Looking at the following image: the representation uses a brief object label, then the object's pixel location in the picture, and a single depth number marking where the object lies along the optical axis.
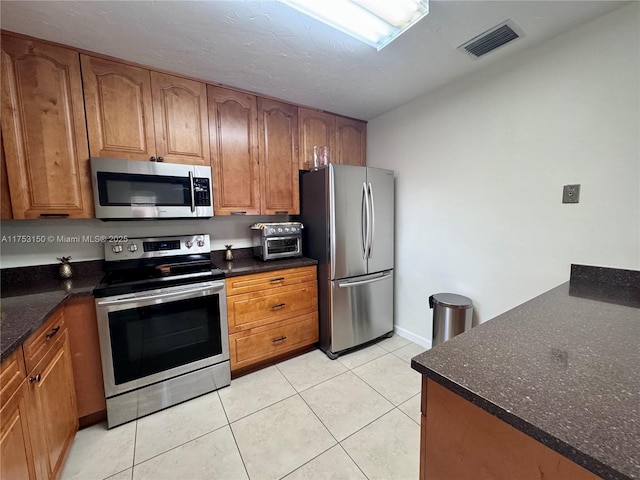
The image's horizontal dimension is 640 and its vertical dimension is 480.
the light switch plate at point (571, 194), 1.61
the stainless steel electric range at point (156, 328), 1.64
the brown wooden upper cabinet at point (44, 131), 1.55
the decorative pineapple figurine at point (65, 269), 1.84
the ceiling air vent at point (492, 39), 1.54
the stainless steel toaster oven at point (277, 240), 2.35
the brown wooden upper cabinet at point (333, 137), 2.61
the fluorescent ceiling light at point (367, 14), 1.35
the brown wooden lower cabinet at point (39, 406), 0.94
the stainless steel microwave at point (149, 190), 1.75
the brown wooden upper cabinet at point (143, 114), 1.76
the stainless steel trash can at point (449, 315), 2.09
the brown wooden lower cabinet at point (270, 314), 2.08
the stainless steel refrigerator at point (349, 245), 2.31
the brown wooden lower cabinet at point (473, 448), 0.55
